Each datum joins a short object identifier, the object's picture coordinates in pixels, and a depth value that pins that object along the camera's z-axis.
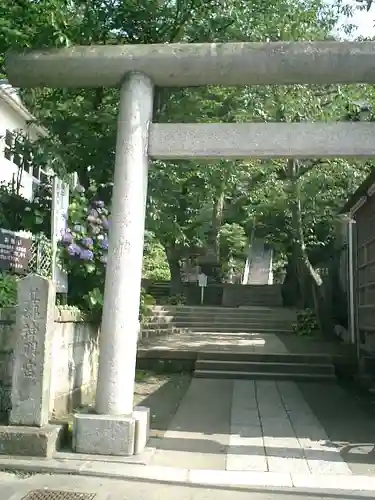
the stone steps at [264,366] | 11.62
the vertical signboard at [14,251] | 6.64
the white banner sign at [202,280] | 24.27
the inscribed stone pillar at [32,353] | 5.75
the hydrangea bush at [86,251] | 7.34
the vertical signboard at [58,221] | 6.96
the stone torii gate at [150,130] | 6.03
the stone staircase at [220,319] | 18.58
